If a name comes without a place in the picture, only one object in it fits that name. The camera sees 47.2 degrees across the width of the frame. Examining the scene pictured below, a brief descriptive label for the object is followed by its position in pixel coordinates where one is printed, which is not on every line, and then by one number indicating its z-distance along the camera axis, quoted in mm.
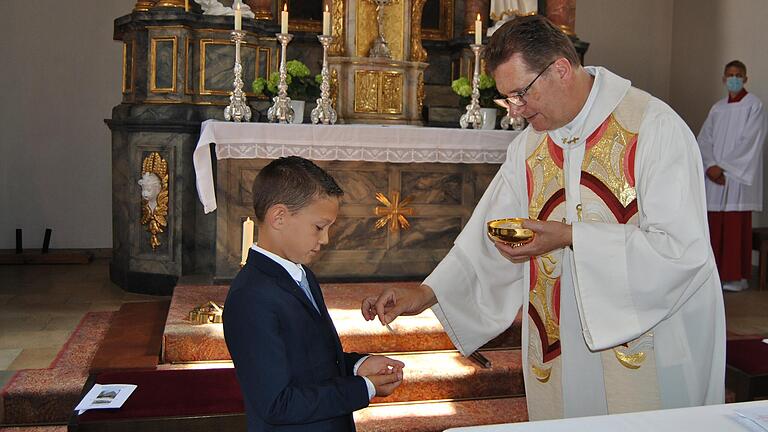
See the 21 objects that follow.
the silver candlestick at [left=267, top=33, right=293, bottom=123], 6801
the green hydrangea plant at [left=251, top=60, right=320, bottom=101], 7098
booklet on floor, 3398
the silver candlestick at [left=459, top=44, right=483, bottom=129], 7336
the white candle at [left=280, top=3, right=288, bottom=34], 6406
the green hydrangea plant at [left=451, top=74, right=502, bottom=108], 7586
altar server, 8766
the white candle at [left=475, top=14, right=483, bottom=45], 7020
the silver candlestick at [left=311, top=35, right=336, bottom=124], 6952
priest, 2574
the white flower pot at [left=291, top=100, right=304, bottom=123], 7086
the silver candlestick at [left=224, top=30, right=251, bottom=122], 6719
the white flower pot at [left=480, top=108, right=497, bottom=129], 7531
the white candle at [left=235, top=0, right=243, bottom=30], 6398
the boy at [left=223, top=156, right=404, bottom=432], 2248
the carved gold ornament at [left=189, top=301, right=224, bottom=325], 5371
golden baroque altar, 7605
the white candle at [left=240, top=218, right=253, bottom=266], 4133
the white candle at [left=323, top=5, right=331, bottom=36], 6613
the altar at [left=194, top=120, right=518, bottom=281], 6516
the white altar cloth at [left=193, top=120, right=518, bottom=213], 6363
